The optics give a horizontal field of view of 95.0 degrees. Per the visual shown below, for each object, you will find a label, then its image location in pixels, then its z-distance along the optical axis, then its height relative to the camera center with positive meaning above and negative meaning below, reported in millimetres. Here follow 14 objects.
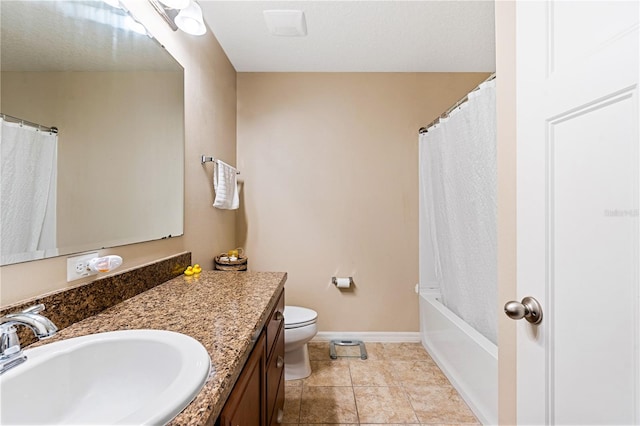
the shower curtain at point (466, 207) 1604 +39
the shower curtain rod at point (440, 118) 1792 +705
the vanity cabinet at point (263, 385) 693 -533
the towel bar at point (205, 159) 1842 +348
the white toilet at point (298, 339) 1865 -810
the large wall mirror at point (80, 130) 754 +280
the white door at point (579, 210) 509 +6
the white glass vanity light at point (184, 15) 1334 +939
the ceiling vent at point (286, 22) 1821 +1244
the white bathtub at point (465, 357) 1524 -892
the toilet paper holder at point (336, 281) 2543 -598
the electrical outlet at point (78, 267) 908 -168
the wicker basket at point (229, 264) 1974 -347
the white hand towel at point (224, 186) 1987 +193
